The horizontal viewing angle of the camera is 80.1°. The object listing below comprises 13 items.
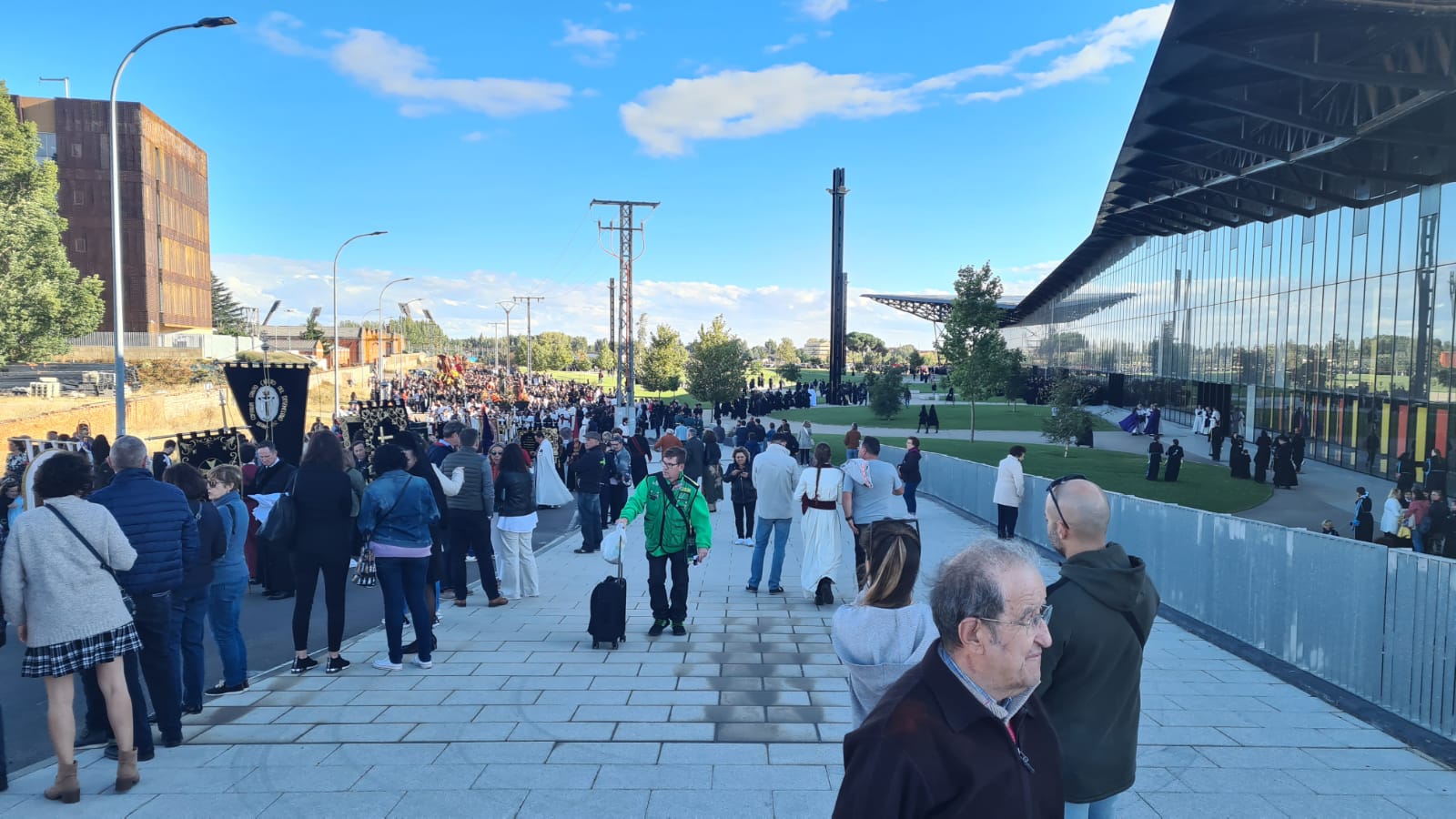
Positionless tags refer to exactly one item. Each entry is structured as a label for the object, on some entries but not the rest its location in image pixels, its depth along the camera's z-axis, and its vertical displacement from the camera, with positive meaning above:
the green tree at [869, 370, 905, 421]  44.31 -1.38
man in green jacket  7.42 -1.28
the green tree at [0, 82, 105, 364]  32.16 +3.65
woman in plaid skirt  4.29 -1.18
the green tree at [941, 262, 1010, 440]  37.44 +1.56
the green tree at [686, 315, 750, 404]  44.09 -0.19
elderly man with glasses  1.70 -0.73
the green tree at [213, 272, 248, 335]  108.75 +6.56
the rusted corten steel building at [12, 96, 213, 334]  52.38 +10.36
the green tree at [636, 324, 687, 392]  54.22 +0.30
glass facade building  20.75 +1.57
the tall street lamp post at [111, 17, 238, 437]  13.43 +1.07
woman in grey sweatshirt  2.91 -0.90
